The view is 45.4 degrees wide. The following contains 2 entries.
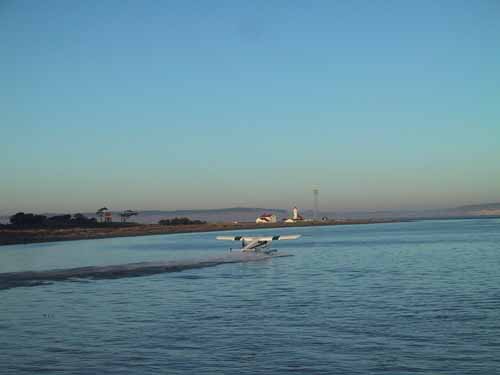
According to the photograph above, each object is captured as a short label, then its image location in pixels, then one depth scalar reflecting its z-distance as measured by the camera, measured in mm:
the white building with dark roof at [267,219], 185375
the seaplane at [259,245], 54375
